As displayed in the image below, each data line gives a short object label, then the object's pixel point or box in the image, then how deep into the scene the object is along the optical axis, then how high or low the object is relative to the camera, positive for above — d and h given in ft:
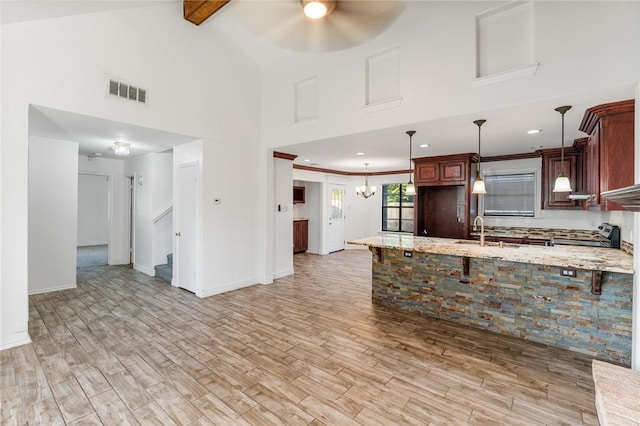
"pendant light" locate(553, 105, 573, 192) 9.88 +1.10
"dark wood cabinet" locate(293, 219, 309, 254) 29.19 -2.44
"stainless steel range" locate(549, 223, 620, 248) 13.14 -1.23
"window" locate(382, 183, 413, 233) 29.12 +0.35
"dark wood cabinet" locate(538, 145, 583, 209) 16.05 +2.33
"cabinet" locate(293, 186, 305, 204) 29.78 +1.77
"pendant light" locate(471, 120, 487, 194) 12.30 +1.11
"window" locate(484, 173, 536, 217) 19.12 +1.26
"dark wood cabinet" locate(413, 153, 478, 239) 19.12 +1.23
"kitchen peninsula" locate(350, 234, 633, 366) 9.19 -2.83
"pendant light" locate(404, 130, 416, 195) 14.94 +1.16
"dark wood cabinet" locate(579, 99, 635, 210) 9.20 +2.29
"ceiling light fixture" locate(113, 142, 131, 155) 15.98 +3.41
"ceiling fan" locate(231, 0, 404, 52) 5.15 +3.59
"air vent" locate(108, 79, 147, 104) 11.99 +5.01
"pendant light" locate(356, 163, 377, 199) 27.37 +2.27
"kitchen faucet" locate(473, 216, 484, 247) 12.05 -1.15
